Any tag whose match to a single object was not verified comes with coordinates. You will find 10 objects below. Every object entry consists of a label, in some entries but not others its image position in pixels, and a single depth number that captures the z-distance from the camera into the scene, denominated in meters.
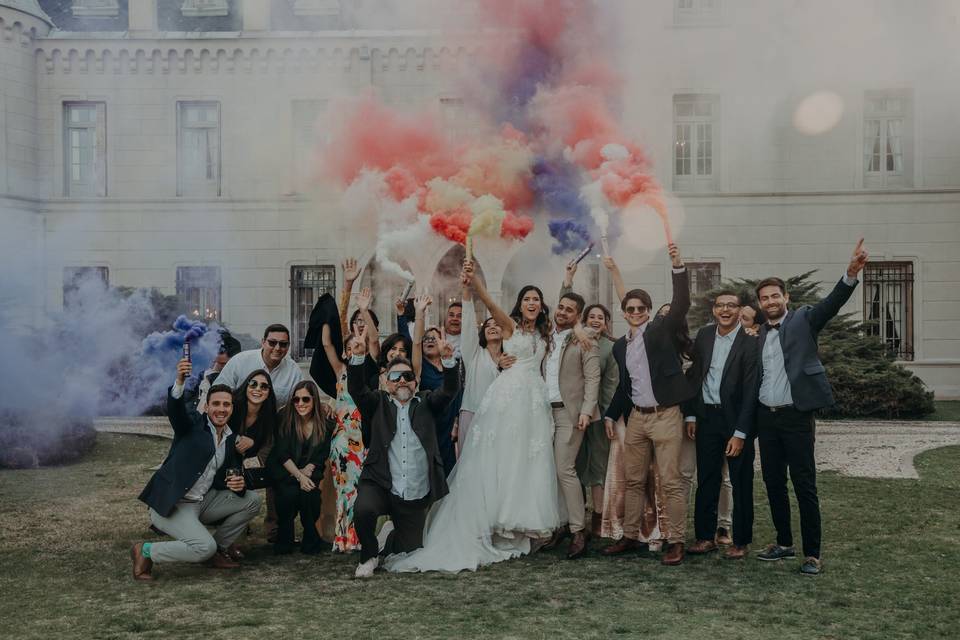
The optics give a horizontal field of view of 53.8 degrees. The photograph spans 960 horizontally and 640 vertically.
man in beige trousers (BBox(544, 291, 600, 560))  7.80
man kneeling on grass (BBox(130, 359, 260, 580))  6.94
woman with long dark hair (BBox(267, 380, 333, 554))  7.86
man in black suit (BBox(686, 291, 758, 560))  7.36
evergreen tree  18.25
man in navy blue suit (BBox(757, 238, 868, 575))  6.88
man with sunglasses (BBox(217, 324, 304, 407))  8.12
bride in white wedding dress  7.57
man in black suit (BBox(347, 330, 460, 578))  7.36
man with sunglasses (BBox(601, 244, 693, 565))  7.41
